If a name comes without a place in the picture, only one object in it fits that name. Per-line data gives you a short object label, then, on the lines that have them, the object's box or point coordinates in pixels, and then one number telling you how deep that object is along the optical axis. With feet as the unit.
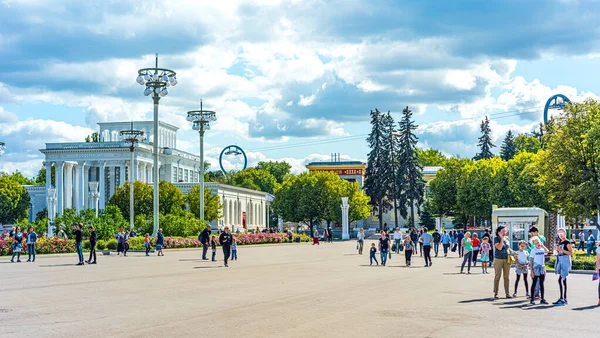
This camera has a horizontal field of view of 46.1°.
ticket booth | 113.19
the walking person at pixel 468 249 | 88.19
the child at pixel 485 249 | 85.29
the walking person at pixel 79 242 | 98.57
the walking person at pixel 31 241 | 107.31
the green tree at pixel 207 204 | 258.53
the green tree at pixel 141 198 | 271.28
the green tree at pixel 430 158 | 485.97
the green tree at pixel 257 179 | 491.31
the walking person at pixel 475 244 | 93.09
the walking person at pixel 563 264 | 52.75
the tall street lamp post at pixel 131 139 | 191.62
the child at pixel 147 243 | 133.18
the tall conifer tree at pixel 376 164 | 318.61
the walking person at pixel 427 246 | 99.40
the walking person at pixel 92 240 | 101.40
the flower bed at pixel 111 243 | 123.18
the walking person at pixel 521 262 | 57.31
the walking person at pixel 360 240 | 144.15
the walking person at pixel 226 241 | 98.07
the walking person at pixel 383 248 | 104.01
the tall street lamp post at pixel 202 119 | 193.77
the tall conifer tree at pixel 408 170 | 311.06
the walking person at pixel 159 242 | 133.08
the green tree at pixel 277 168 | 551.59
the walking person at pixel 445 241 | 134.41
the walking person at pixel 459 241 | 136.46
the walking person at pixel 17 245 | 108.37
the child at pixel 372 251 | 103.45
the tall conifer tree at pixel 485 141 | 364.99
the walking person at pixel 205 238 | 112.88
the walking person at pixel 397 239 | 139.64
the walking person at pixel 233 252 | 113.52
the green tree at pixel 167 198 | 255.09
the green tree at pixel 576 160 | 119.34
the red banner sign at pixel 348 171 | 426.51
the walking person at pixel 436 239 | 135.44
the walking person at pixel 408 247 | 98.83
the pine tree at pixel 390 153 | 315.17
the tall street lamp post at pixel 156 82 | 143.54
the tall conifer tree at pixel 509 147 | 396.98
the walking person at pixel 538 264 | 52.95
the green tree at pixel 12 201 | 372.17
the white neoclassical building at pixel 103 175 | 351.87
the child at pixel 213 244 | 110.70
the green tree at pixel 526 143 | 385.70
